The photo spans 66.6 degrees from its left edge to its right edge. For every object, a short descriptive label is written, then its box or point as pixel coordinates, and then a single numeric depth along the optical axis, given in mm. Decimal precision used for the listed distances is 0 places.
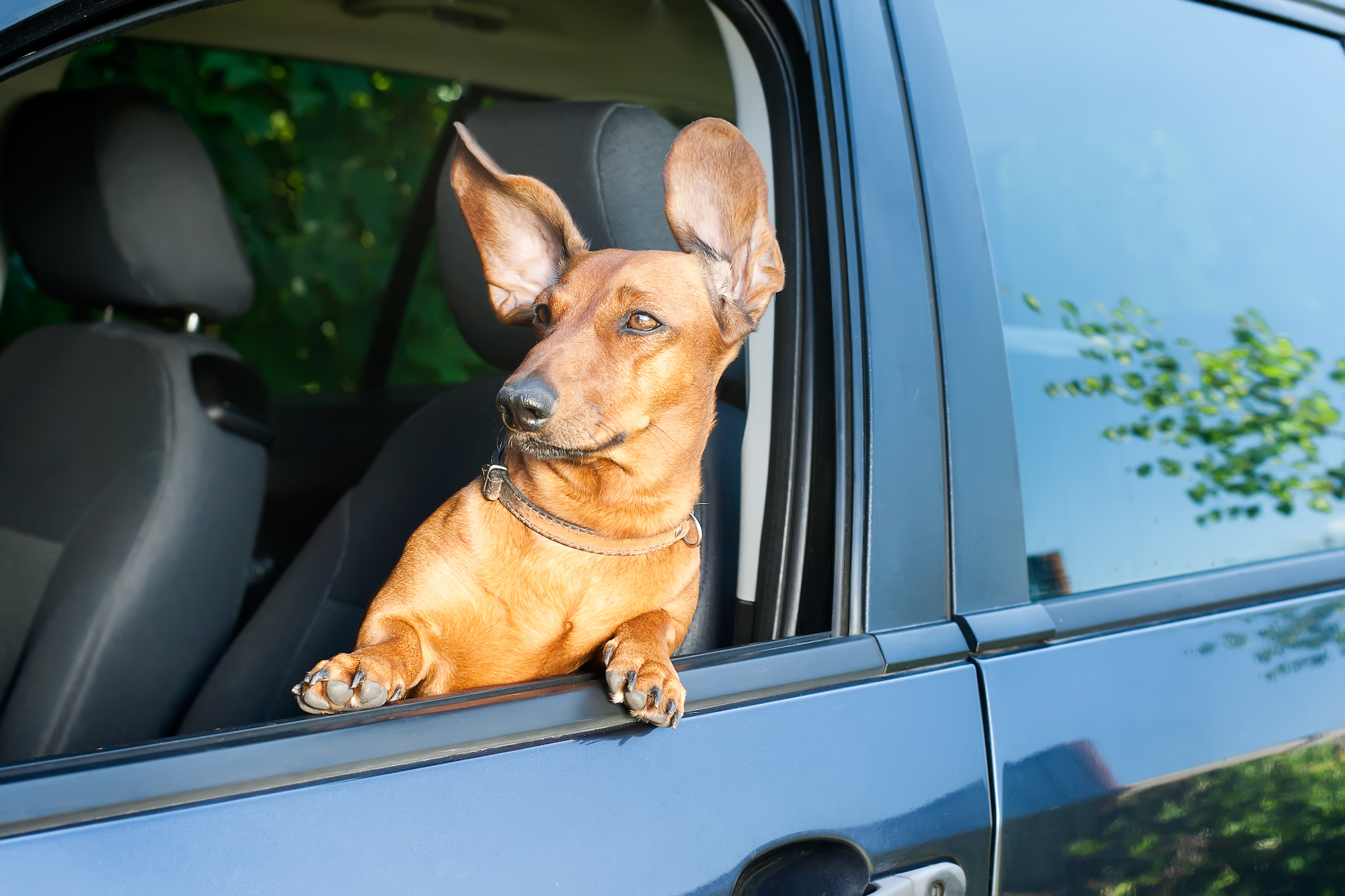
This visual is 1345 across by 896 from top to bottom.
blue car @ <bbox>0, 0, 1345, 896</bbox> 983
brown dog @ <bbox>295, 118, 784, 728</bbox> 1328
